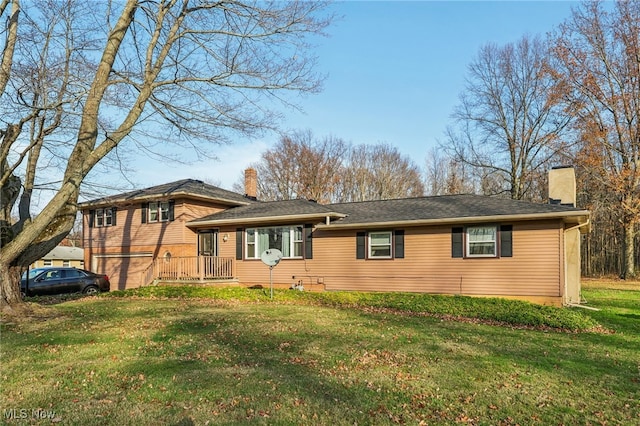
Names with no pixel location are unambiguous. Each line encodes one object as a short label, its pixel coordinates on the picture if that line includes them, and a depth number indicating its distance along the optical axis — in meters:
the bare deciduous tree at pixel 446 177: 38.60
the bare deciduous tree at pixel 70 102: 9.65
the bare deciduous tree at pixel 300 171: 39.56
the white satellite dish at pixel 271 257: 14.70
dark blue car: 16.80
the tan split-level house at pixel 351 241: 13.59
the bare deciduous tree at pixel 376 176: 41.81
